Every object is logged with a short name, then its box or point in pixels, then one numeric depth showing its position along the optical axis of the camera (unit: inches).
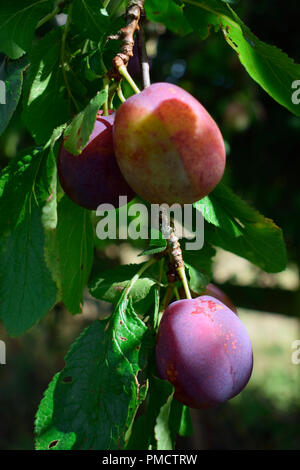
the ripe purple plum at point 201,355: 16.9
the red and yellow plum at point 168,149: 15.9
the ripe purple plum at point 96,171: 16.4
